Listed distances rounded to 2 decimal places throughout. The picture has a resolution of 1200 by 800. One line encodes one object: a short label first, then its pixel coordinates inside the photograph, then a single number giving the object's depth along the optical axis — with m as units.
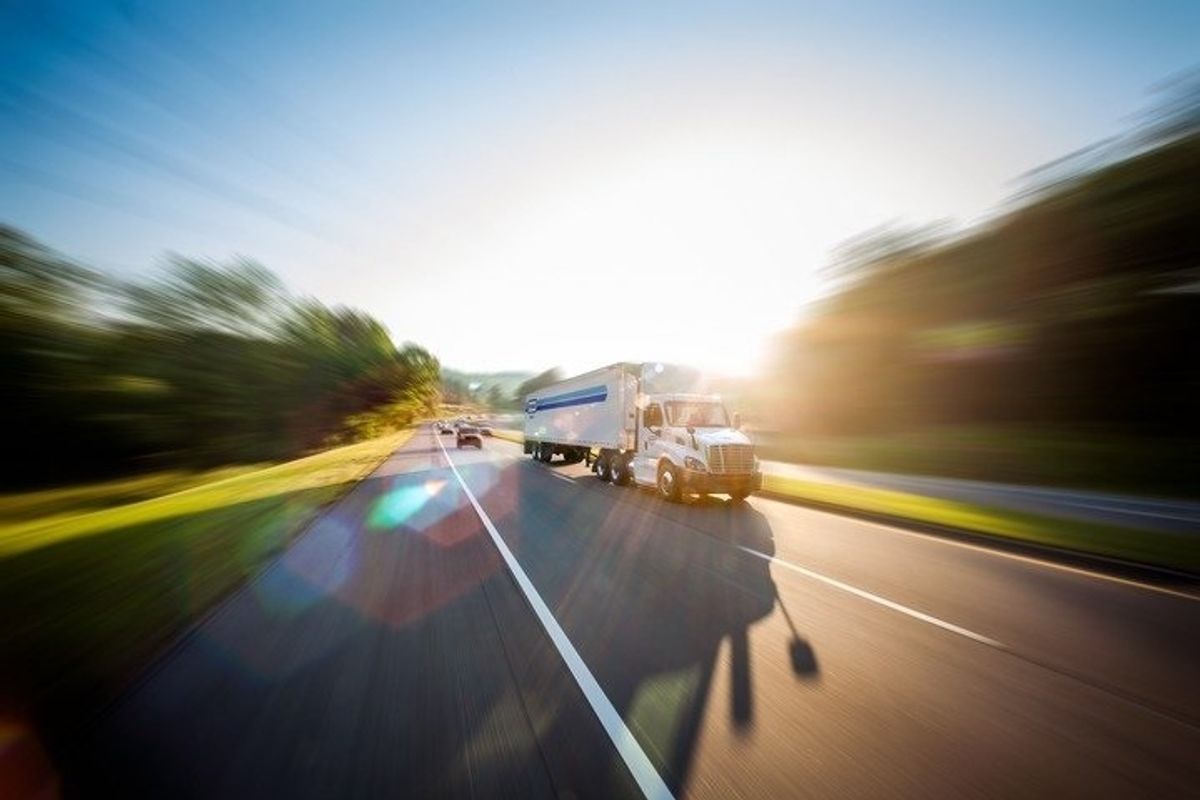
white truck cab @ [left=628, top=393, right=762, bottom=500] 11.76
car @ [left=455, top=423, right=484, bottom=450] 35.22
